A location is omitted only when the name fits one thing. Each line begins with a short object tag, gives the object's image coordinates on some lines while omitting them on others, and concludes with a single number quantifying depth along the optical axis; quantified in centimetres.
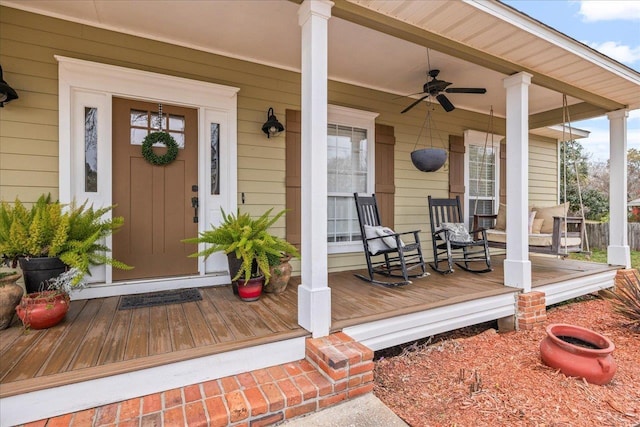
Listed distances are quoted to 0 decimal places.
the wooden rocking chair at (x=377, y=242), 332
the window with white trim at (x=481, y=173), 527
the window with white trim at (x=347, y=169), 414
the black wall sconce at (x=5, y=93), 238
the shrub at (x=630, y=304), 312
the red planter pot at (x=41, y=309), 200
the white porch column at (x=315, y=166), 210
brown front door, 302
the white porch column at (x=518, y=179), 323
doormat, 269
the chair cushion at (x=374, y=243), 346
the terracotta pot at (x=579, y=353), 218
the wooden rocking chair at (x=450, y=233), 392
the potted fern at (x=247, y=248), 259
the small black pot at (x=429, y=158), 399
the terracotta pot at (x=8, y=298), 201
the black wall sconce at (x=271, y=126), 346
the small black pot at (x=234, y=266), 282
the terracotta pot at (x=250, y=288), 275
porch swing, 388
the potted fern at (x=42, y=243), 211
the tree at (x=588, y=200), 961
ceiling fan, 357
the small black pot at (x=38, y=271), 216
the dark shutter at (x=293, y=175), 373
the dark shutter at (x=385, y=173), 438
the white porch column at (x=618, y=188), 433
